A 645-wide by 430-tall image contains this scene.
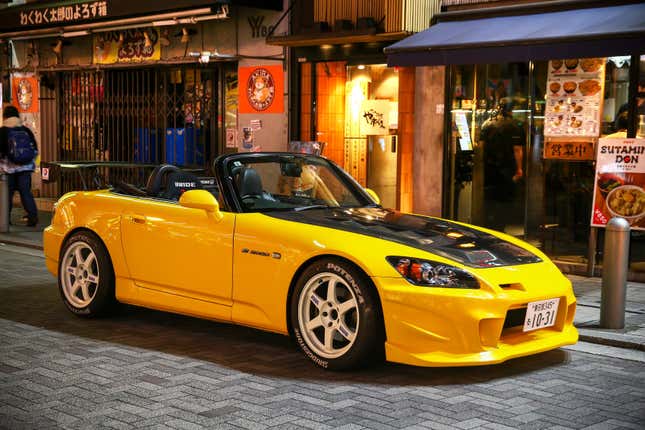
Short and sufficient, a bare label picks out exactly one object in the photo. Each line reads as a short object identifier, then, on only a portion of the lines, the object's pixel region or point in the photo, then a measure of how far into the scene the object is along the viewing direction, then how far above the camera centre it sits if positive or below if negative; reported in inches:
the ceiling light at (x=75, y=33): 654.5 +66.6
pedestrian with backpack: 584.1 -19.3
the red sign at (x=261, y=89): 577.6 +24.4
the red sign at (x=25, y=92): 765.3 +27.8
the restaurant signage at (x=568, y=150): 426.9 -9.5
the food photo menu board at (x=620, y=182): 383.9 -21.9
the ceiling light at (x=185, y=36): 618.5 +61.3
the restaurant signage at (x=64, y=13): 624.1 +80.1
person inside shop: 459.2 -18.4
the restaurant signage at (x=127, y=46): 653.3 +58.8
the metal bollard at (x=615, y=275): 291.6 -46.3
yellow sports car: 222.8 -37.8
